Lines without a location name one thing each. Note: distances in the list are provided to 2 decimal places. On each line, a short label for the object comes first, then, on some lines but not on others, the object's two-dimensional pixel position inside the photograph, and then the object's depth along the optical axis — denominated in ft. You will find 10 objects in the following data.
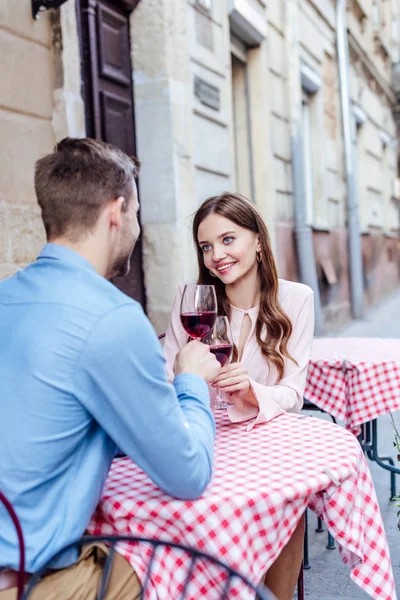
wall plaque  19.53
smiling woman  8.62
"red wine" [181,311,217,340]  6.88
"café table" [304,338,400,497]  10.51
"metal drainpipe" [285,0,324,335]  28.81
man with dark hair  4.71
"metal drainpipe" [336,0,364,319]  36.96
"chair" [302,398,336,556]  10.44
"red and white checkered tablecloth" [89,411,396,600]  5.00
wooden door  16.33
